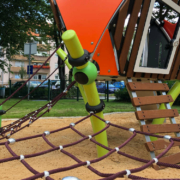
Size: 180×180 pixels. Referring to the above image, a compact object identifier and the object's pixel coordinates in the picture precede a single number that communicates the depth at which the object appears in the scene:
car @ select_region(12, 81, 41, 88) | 15.68
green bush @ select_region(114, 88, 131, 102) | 12.45
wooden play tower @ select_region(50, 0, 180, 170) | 2.60
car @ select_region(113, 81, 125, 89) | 13.29
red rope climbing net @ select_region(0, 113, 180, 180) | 1.44
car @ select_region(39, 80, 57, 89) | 13.50
